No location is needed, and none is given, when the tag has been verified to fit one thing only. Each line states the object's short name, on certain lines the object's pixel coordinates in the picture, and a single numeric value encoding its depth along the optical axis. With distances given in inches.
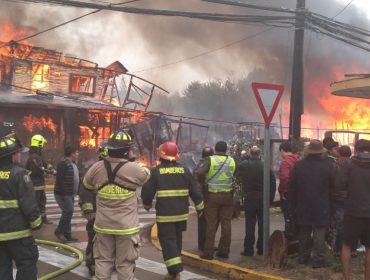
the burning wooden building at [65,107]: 876.6
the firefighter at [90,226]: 219.3
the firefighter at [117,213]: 181.3
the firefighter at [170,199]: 223.5
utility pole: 521.7
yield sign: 259.1
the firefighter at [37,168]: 344.2
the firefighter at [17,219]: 168.2
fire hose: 227.1
